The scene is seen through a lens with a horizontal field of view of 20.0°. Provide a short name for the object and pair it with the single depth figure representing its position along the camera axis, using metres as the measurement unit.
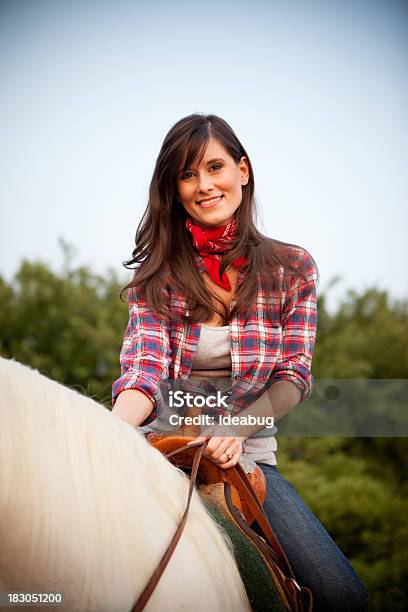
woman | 2.27
